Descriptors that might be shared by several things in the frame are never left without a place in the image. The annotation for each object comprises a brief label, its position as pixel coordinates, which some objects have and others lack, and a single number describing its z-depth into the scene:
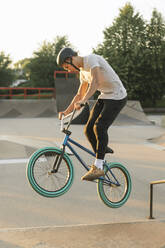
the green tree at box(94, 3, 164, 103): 35.03
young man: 3.59
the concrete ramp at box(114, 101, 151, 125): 16.86
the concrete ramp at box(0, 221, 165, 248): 2.81
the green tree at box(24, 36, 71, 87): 48.38
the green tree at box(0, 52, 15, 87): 47.09
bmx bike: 3.65
